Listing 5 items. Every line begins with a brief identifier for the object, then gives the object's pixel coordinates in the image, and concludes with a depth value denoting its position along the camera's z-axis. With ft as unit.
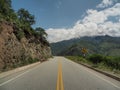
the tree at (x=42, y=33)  110.57
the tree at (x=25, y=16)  93.59
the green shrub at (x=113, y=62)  36.48
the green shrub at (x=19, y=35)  49.71
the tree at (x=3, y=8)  51.61
